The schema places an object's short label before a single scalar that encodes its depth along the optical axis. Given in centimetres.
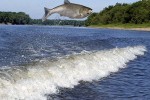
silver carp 614
